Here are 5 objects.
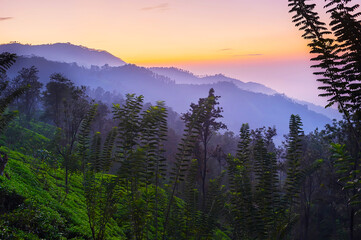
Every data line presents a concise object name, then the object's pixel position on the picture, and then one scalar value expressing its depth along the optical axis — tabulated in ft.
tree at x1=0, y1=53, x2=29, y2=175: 35.50
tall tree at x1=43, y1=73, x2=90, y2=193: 53.94
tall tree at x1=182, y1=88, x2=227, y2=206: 93.25
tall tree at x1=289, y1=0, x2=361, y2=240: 19.36
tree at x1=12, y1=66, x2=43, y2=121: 209.10
